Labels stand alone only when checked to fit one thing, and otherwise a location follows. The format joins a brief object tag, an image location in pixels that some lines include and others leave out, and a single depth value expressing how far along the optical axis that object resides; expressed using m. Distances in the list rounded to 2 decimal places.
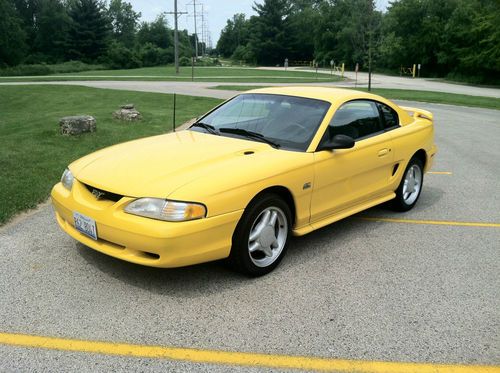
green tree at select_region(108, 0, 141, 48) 134.88
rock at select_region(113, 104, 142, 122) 13.17
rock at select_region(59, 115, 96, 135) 10.27
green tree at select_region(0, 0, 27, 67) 74.38
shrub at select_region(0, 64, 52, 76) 44.01
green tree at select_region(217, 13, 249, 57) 140.36
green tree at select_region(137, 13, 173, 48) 123.88
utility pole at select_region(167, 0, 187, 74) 48.44
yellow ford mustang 3.49
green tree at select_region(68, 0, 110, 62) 82.62
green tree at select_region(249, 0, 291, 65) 86.75
